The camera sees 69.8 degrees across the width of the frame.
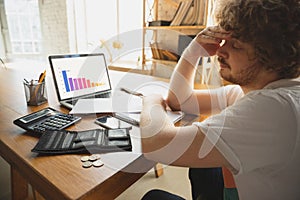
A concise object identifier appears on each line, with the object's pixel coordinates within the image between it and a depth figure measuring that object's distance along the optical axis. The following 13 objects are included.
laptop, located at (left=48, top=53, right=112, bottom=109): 0.94
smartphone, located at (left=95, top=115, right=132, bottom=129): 0.72
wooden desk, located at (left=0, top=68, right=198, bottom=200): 0.45
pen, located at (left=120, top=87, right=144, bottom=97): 1.03
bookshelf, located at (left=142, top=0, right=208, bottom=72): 2.22
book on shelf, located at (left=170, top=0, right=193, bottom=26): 2.22
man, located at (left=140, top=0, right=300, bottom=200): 0.45
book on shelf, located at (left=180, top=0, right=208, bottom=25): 2.18
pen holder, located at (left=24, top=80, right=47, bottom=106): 0.93
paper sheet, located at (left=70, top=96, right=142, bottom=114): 0.84
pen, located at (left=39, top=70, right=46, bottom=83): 0.95
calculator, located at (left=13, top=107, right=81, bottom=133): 0.67
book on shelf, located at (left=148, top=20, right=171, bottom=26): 2.36
